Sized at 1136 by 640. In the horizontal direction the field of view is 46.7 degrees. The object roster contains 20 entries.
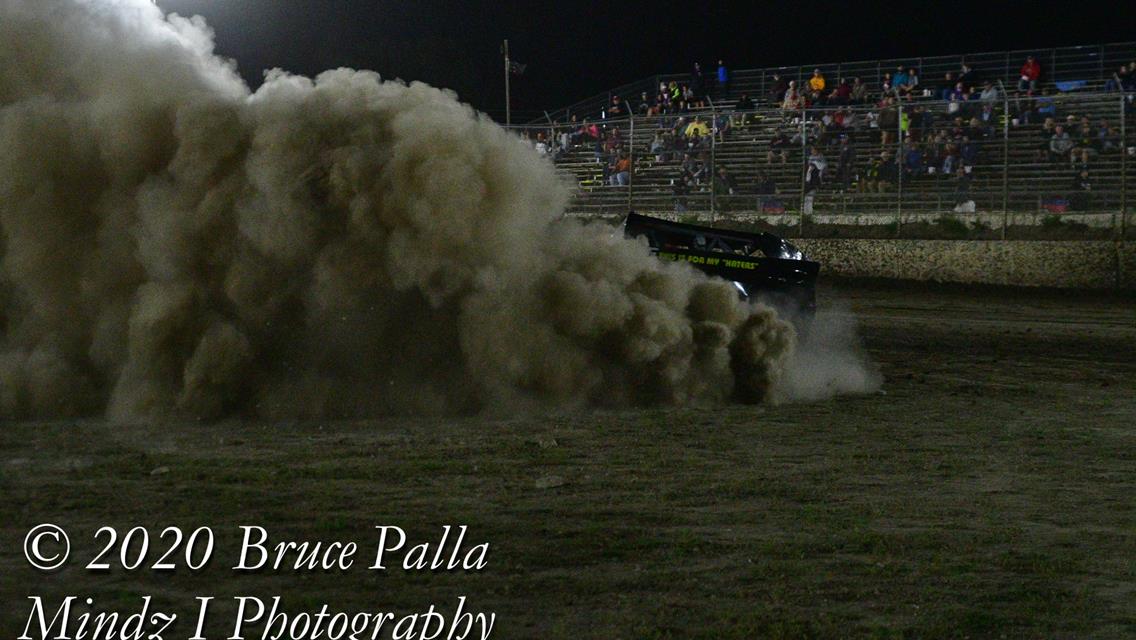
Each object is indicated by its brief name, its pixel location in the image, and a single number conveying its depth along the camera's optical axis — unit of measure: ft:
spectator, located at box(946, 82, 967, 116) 91.76
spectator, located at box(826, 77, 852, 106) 98.48
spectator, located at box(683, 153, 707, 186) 88.46
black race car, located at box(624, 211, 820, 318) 44.83
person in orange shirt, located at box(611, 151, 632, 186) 91.56
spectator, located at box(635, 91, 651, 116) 111.14
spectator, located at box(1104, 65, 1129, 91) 83.02
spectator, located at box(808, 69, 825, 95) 100.53
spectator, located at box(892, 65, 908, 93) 96.63
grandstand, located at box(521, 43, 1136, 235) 74.54
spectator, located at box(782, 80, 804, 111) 99.96
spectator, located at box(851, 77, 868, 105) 98.12
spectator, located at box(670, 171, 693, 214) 89.15
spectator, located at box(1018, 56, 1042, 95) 88.99
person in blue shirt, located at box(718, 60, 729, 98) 108.06
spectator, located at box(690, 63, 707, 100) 108.78
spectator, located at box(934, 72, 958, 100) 94.02
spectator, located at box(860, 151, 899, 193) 80.48
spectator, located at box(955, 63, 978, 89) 93.25
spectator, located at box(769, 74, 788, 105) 102.91
